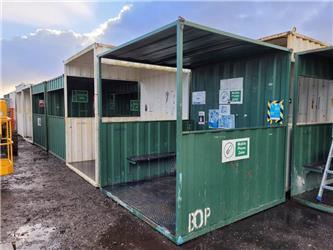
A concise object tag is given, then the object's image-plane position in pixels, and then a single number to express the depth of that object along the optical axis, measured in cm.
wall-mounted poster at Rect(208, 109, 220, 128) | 458
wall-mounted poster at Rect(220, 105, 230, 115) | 435
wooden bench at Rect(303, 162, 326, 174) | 369
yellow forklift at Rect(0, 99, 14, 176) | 500
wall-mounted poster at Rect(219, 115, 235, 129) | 427
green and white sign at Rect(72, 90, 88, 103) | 791
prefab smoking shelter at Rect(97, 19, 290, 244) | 252
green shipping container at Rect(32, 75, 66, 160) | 655
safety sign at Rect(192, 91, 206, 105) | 485
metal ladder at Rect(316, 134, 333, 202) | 350
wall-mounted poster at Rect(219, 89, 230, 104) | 432
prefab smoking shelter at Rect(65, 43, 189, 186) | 503
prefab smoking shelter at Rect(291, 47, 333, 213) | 366
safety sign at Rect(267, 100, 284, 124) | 355
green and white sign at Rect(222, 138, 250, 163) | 277
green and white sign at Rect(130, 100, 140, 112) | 683
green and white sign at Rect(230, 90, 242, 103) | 409
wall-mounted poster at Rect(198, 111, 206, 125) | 490
